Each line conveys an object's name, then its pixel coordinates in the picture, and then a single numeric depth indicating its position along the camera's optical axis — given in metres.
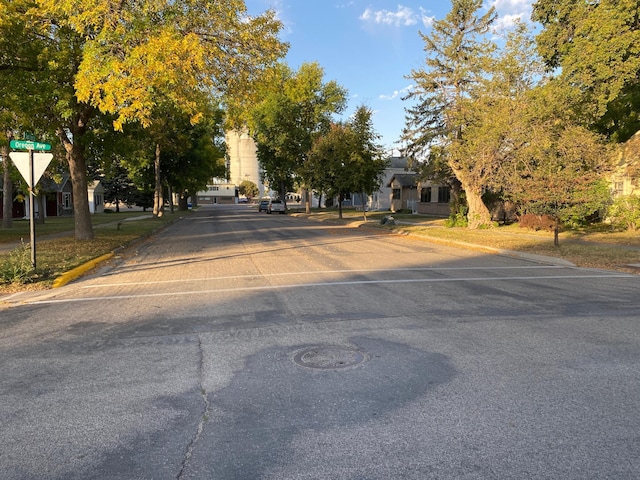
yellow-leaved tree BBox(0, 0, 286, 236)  10.98
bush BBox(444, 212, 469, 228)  27.02
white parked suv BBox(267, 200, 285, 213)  54.53
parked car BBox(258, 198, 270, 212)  58.80
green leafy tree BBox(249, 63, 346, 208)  47.25
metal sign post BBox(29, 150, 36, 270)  10.34
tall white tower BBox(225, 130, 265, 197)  162.62
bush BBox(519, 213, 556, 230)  22.19
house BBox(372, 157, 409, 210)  56.01
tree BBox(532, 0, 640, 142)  21.45
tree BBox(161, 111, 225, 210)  34.72
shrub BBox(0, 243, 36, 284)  9.59
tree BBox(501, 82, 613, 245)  16.81
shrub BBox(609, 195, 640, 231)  18.89
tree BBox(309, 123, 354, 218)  34.19
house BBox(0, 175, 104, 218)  35.66
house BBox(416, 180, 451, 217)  39.44
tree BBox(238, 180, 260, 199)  153.62
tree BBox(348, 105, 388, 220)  34.06
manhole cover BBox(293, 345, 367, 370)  4.90
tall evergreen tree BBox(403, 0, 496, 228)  24.36
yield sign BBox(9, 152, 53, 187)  10.34
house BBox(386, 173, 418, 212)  48.52
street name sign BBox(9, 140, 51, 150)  10.02
